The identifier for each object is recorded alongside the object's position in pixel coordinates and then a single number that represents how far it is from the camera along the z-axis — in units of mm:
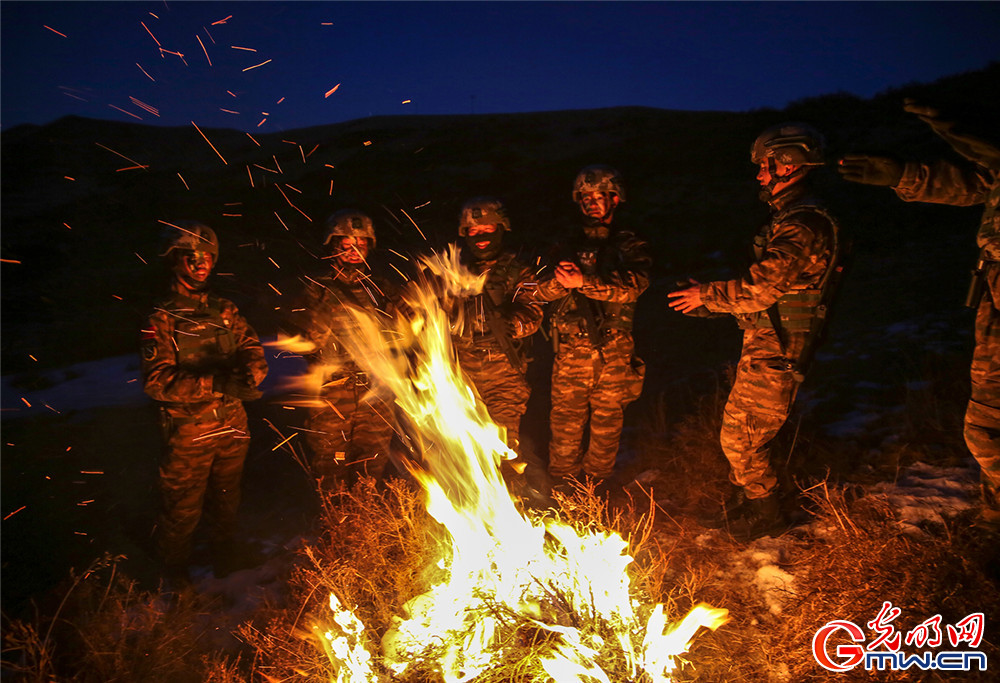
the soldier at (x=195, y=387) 4906
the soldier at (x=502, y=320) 5805
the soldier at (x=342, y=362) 5949
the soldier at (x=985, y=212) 3568
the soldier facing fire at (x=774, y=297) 4148
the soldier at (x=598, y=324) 5469
